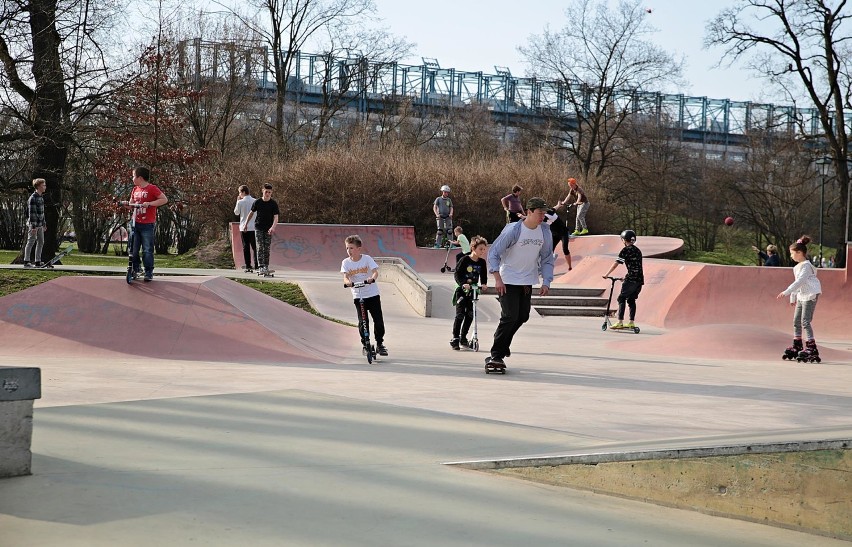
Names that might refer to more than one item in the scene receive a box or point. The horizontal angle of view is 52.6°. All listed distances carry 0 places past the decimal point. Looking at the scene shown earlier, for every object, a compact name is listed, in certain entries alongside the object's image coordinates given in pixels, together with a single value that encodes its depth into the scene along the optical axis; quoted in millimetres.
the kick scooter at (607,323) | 14514
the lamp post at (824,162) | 31608
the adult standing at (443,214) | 22734
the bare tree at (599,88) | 40938
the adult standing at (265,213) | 15898
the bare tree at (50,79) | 19594
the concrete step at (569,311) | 16984
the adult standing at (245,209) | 16750
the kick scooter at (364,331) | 9742
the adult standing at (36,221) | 15114
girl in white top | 10906
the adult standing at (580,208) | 19281
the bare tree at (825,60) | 30844
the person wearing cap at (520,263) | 8797
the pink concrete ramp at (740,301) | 15820
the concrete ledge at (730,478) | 4516
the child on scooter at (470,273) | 10914
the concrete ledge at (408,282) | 15579
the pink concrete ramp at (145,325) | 10000
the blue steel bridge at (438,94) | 36812
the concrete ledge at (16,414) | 4180
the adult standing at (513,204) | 18594
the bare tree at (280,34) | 34656
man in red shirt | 10688
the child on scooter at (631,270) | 14027
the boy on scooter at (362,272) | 9734
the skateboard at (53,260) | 15688
